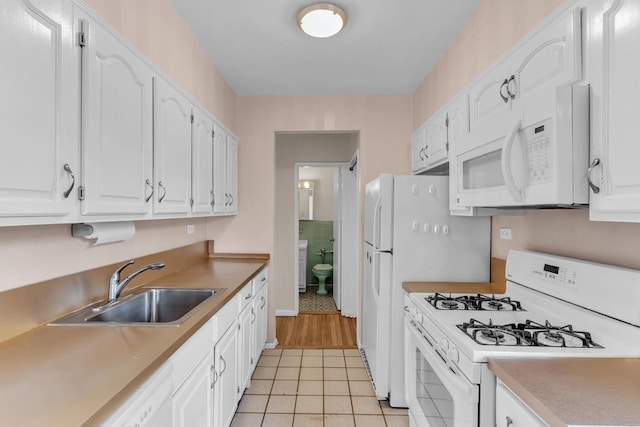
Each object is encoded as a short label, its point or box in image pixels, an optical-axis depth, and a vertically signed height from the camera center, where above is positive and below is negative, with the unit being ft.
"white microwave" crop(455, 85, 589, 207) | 3.32 +0.65
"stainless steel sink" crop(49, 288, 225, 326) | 4.69 -1.59
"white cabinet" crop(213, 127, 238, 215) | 8.25 +1.05
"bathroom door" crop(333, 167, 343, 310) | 14.21 -1.23
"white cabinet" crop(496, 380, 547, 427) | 2.86 -1.84
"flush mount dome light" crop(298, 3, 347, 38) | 6.23 +3.78
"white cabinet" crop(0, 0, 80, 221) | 2.69 +0.91
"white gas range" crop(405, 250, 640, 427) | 3.56 -1.46
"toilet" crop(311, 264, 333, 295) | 17.06 -3.20
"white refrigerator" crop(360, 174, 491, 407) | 7.25 -0.77
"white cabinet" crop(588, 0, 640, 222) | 2.80 +0.97
